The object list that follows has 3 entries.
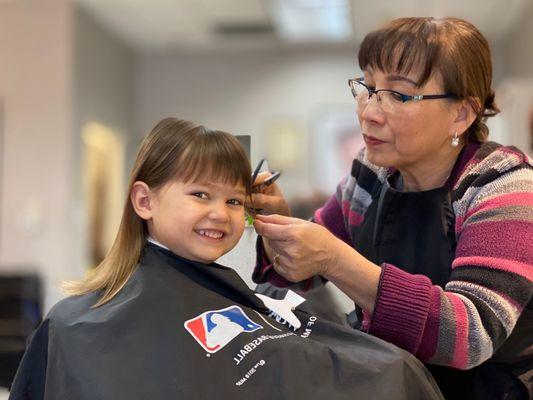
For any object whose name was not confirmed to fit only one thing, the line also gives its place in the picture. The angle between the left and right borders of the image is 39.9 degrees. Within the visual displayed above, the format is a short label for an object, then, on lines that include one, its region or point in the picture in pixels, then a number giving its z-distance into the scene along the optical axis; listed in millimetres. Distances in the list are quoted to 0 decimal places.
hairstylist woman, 1238
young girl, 1162
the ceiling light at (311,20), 5527
